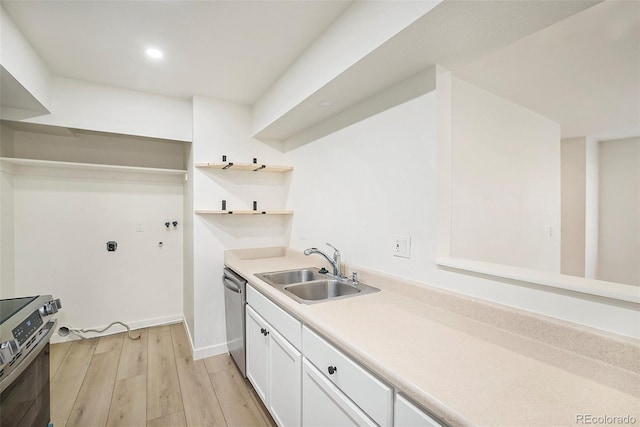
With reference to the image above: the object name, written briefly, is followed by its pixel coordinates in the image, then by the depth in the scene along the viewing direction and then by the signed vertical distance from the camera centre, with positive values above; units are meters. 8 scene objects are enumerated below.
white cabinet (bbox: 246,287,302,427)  1.46 -0.93
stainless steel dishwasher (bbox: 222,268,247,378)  2.19 -0.84
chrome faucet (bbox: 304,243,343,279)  2.05 -0.37
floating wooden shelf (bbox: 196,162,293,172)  2.58 +0.43
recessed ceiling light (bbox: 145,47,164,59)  1.94 +1.11
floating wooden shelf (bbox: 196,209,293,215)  2.58 +0.00
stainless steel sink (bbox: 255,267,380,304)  1.81 -0.50
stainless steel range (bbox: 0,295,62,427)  1.00 -0.56
